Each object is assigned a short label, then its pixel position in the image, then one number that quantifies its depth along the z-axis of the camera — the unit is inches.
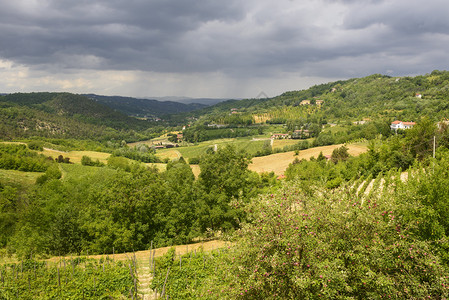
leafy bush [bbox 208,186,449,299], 346.0
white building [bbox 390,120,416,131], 3994.6
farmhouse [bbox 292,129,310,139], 5280.5
